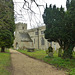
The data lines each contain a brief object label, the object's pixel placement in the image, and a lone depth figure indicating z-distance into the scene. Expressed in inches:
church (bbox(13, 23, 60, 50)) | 1490.4
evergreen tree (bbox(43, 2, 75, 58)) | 373.4
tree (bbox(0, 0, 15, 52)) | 745.6
